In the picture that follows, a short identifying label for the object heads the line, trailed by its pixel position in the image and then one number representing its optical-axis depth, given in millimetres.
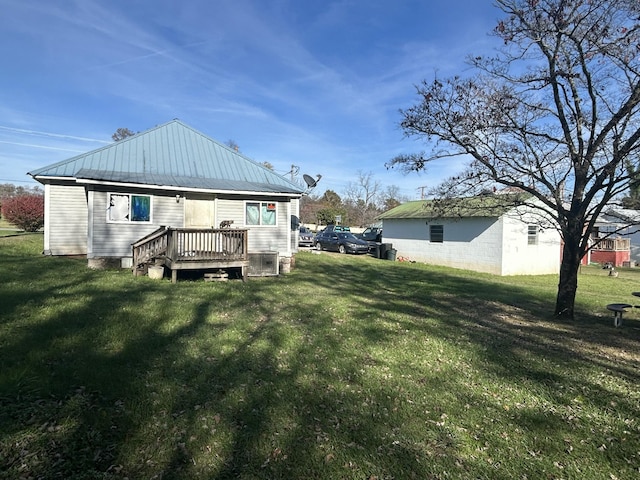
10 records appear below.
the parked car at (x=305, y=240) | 32375
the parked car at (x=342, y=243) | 27688
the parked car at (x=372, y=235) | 32325
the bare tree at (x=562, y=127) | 7812
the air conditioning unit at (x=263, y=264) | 13867
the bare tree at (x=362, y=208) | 69388
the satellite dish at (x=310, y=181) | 20047
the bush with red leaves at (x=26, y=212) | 27016
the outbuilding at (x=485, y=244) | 20031
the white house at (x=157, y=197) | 13148
